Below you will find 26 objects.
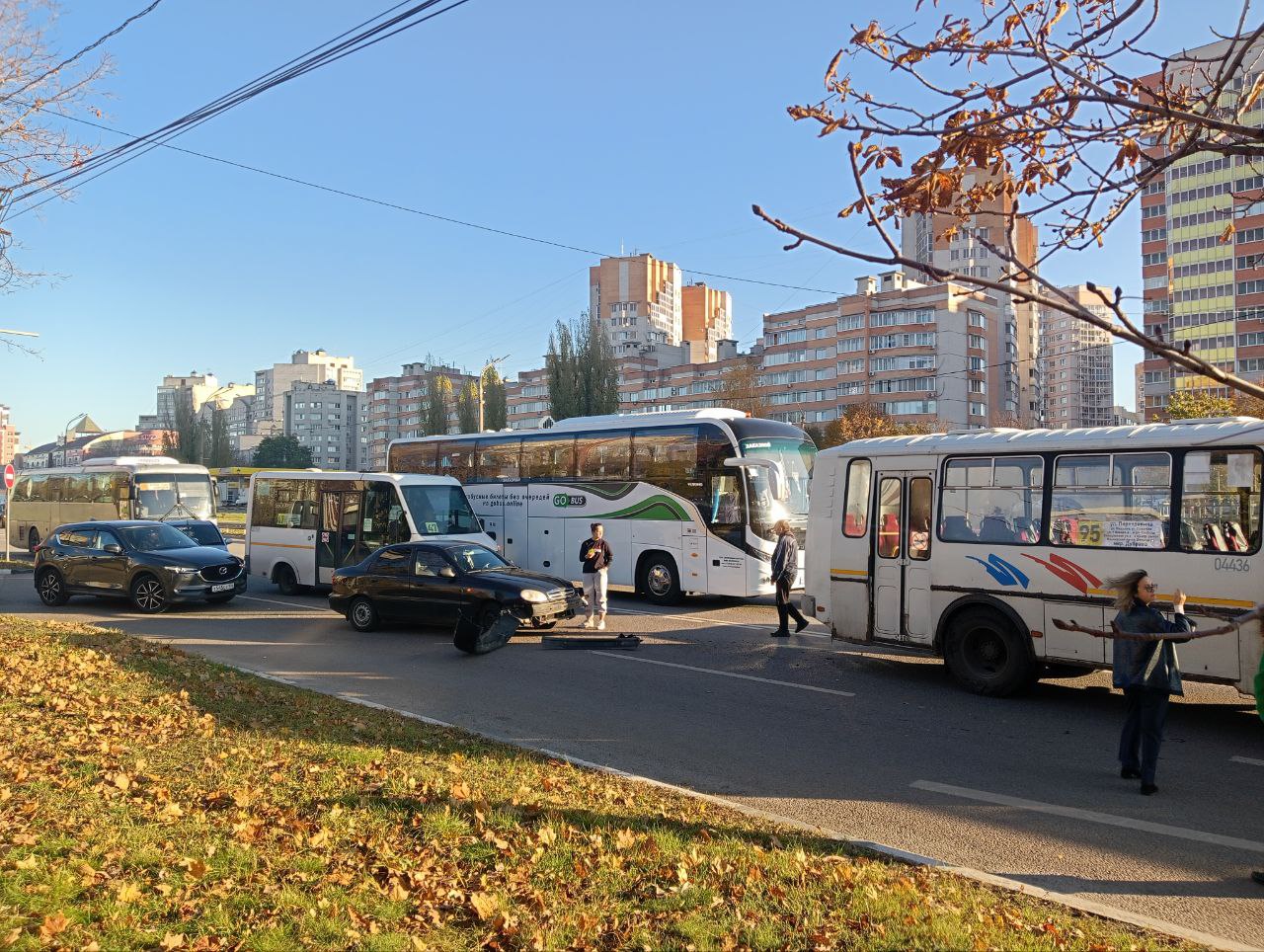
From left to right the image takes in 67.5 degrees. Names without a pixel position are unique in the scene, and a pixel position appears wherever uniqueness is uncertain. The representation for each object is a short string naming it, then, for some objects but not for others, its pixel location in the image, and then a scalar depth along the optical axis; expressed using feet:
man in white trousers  51.60
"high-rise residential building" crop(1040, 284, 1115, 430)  603.26
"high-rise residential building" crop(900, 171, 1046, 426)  366.84
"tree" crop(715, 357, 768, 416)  211.61
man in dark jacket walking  48.91
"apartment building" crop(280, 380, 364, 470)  637.30
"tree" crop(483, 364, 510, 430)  240.53
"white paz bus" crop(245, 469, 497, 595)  65.72
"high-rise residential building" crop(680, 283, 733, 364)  568.82
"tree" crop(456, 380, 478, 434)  255.09
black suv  61.41
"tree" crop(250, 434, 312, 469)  410.78
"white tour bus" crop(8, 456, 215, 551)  99.55
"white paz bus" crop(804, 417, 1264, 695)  30.50
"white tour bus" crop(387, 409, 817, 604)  61.98
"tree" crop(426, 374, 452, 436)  260.62
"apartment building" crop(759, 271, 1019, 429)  326.44
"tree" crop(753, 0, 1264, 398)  12.52
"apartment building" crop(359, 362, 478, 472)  570.46
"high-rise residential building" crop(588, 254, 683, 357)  561.43
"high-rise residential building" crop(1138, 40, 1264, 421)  246.68
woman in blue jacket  23.38
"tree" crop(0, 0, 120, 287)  38.77
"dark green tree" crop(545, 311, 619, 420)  193.98
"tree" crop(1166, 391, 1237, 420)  98.56
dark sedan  49.14
